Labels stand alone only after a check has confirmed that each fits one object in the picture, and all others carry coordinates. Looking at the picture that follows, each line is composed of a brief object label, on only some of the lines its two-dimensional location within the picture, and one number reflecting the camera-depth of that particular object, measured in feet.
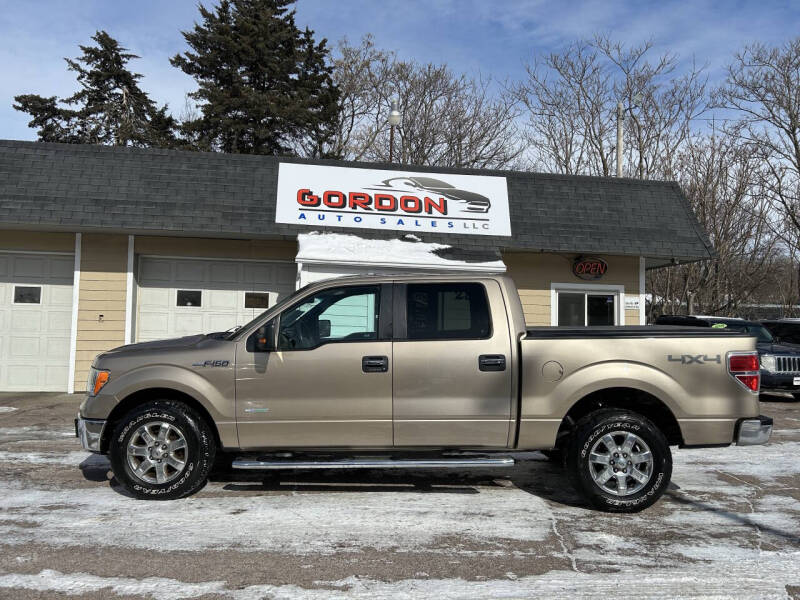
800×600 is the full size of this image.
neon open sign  42.70
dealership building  37.32
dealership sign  38.78
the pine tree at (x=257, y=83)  95.71
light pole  66.39
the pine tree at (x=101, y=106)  106.63
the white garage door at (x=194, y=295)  40.34
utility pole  68.44
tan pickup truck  16.92
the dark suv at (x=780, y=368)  40.93
